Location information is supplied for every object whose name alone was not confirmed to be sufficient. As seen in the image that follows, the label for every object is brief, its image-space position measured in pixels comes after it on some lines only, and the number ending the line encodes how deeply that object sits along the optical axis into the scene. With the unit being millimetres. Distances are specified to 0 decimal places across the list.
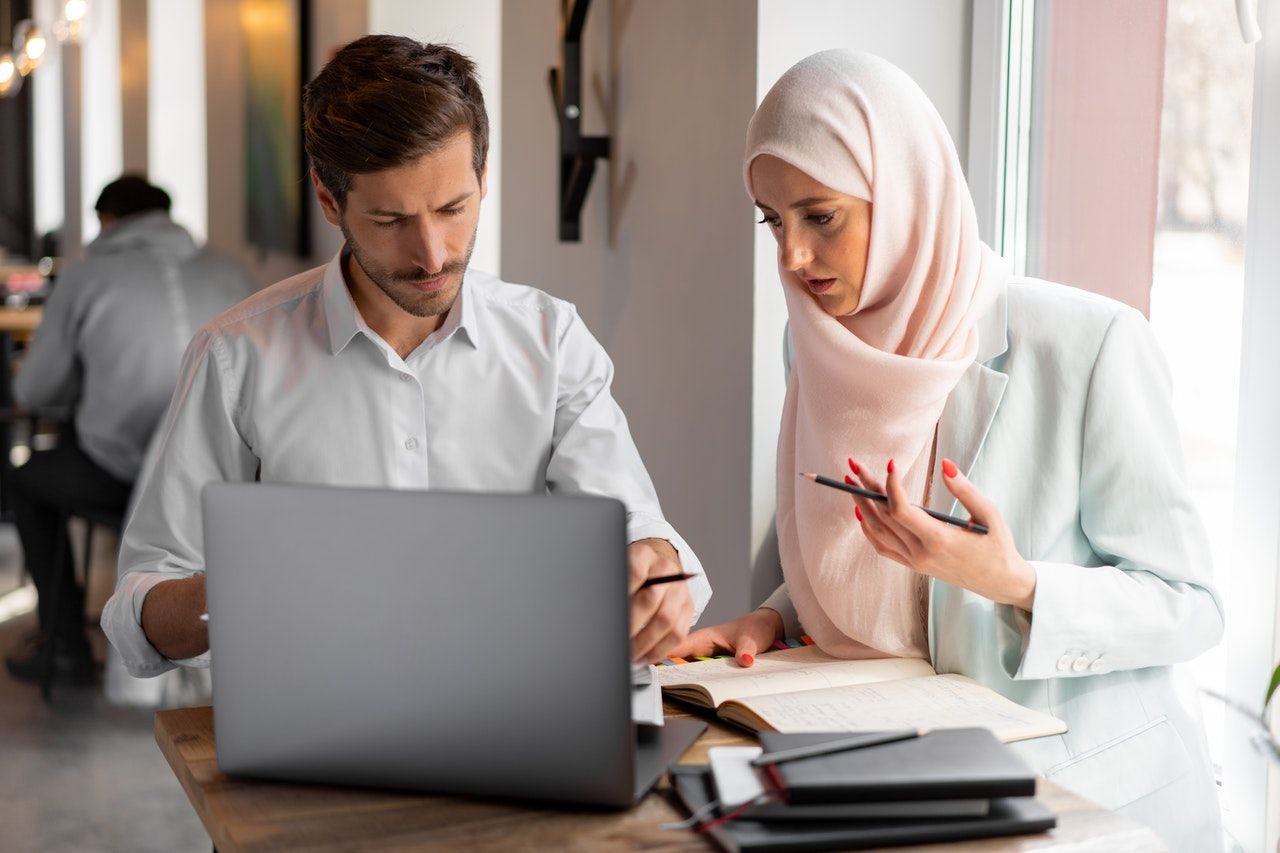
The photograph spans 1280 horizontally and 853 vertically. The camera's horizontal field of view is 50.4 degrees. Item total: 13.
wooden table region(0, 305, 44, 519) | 5168
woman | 1493
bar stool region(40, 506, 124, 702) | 3756
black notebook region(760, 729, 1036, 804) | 1009
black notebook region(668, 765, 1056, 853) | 1003
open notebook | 1276
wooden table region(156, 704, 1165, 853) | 1031
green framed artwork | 4539
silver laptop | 1028
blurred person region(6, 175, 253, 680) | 3791
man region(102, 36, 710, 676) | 1573
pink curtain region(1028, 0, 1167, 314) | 1884
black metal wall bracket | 2609
